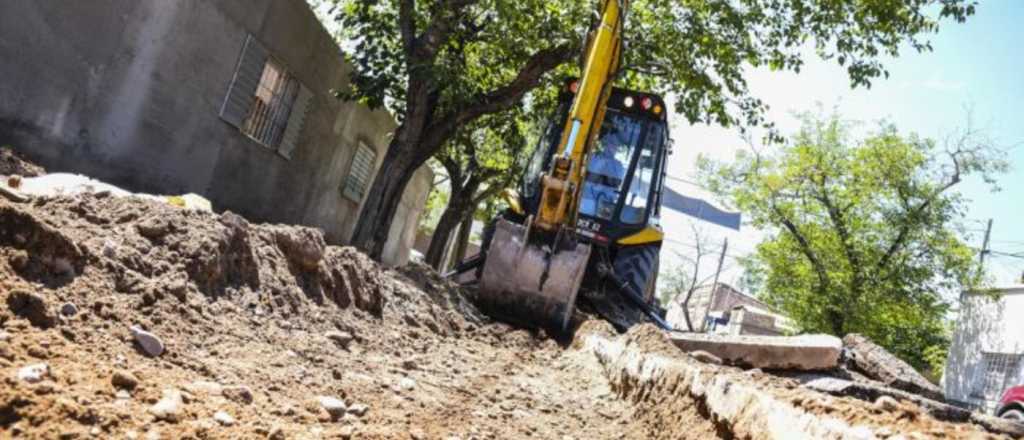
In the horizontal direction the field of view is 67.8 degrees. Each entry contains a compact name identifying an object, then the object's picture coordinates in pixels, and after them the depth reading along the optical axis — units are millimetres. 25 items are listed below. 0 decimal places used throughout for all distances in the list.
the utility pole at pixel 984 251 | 25403
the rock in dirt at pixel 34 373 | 2355
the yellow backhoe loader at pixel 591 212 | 8508
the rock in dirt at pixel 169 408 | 2484
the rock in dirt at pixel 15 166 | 6160
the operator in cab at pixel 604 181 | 10047
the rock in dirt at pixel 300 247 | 5664
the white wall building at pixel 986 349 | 19641
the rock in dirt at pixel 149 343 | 3117
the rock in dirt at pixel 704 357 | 6816
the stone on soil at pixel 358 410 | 3262
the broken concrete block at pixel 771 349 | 8008
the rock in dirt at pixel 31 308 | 2867
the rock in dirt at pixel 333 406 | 3129
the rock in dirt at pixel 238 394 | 2895
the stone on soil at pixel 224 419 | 2598
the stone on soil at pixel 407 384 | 4094
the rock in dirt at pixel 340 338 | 4703
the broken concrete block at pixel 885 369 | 8180
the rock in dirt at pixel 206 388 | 2816
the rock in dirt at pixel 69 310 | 3088
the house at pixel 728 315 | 43562
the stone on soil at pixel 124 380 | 2596
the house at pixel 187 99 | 6875
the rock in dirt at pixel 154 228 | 4230
